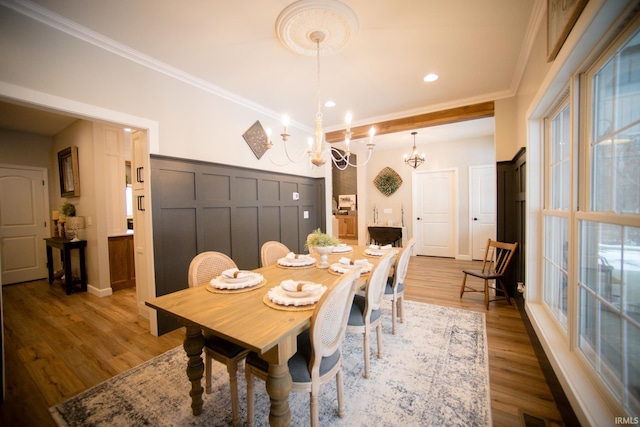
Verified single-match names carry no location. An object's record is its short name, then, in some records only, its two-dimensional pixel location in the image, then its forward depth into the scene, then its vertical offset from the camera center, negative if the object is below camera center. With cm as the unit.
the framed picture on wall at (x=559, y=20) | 116 +94
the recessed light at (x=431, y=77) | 275 +144
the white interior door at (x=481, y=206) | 546 -6
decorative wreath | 633 +62
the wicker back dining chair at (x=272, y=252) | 247 -47
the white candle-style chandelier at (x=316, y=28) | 174 +139
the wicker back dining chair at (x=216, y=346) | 142 -84
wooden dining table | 109 -55
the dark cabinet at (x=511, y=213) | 286 -14
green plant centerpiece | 212 -32
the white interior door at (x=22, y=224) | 425 -20
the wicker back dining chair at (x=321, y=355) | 120 -81
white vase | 212 -41
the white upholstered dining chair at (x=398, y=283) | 233 -77
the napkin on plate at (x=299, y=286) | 143 -47
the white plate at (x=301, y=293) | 141 -50
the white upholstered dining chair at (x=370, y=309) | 176 -80
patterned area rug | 147 -126
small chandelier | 528 +102
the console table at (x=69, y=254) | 364 -64
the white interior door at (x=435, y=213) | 588 -21
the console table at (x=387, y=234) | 588 -70
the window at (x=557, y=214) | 175 -9
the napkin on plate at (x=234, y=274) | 169 -46
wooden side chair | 296 -82
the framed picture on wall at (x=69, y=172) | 391 +66
